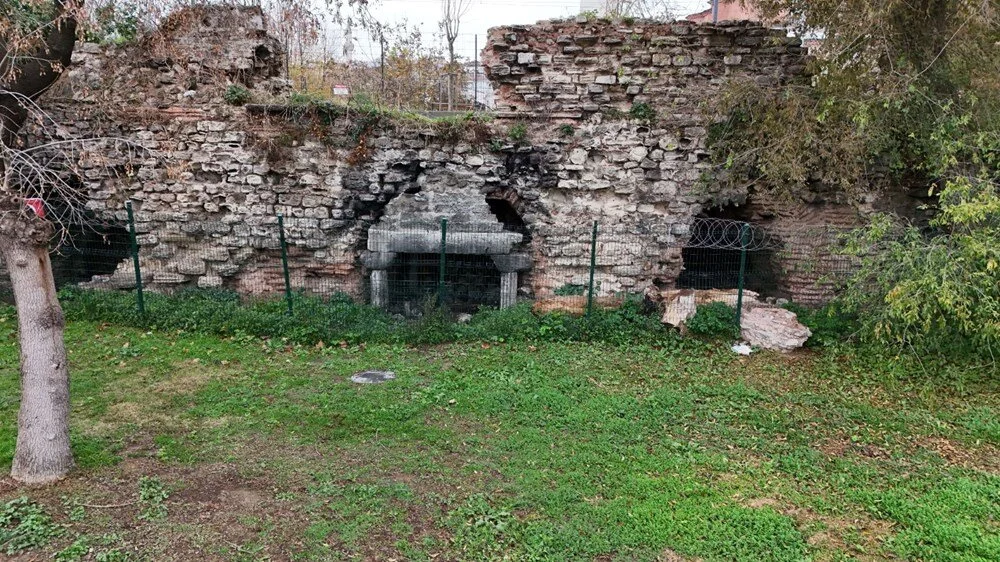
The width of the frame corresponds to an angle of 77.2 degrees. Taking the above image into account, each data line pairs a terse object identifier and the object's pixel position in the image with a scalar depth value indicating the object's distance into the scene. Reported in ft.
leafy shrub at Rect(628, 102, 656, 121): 27.84
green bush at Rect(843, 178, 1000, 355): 18.98
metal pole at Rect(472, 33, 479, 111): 48.84
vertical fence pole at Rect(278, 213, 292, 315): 26.48
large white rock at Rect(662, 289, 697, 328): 25.88
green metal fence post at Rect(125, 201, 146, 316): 26.35
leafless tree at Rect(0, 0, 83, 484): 13.71
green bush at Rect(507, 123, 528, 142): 28.12
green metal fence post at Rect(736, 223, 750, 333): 25.61
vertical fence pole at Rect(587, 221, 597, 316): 26.22
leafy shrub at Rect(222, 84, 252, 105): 28.04
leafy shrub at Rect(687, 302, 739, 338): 25.41
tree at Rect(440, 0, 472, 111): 52.42
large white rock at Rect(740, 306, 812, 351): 25.05
